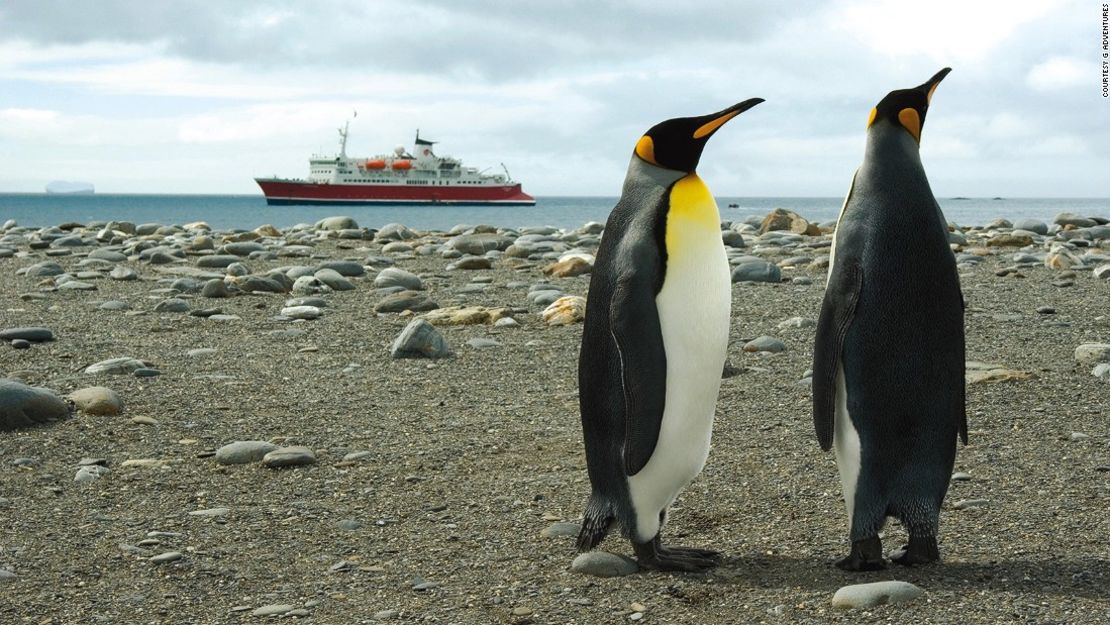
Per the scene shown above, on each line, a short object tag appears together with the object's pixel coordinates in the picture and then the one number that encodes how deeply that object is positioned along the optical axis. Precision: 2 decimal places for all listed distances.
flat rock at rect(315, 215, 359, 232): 17.20
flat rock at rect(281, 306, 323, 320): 7.76
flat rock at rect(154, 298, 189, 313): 8.09
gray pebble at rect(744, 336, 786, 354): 6.21
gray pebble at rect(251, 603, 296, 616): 2.88
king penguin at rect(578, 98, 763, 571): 3.08
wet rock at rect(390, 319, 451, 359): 6.27
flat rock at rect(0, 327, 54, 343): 6.73
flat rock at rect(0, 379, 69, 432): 4.65
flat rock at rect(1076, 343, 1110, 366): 5.58
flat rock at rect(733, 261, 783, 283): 9.03
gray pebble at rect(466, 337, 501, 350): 6.55
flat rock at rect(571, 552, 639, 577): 3.09
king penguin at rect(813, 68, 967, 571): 3.06
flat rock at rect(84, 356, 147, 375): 5.81
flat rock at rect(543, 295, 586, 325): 7.21
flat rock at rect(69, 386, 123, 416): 4.93
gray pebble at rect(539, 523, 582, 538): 3.42
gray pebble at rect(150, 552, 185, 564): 3.27
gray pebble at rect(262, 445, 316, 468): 4.28
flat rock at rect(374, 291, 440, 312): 7.93
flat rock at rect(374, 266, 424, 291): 9.31
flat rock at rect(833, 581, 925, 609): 2.73
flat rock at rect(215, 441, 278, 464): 4.33
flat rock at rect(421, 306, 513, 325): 7.34
